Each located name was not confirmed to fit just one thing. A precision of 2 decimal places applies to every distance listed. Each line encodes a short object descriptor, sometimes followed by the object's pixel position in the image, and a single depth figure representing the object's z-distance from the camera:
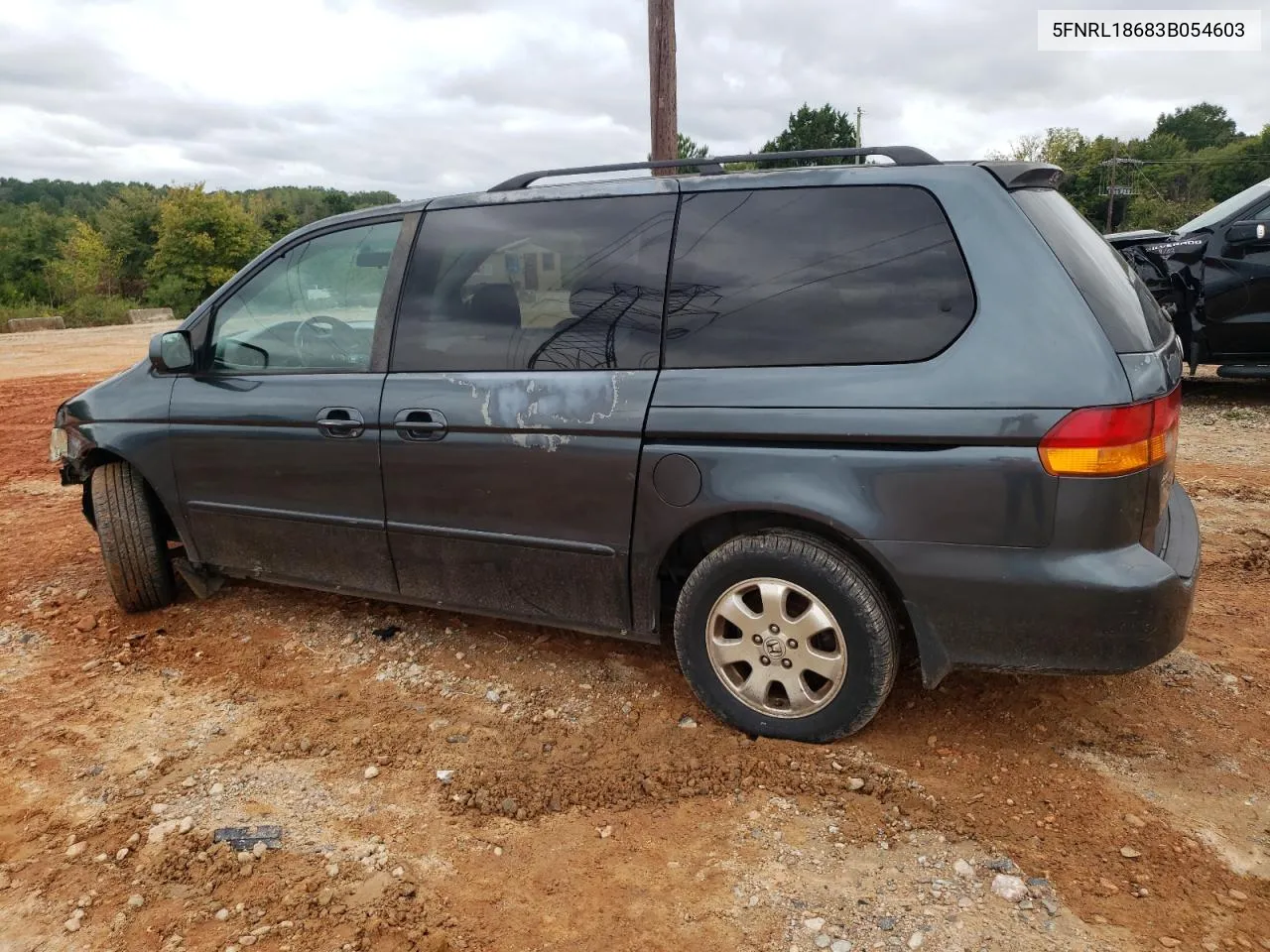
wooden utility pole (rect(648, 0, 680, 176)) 8.30
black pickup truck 7.62
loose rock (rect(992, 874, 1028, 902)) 2.22
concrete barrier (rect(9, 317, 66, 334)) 24.61
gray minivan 2.47
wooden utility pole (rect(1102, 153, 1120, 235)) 53.49
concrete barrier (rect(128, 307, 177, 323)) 29.56
